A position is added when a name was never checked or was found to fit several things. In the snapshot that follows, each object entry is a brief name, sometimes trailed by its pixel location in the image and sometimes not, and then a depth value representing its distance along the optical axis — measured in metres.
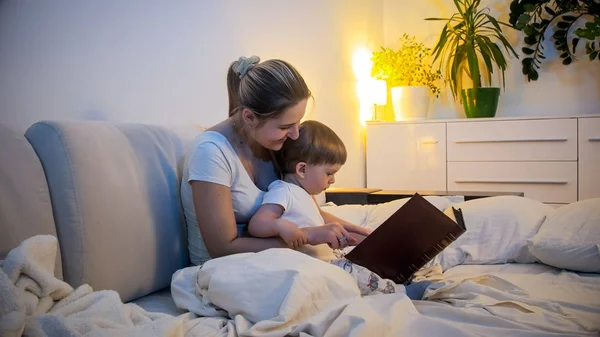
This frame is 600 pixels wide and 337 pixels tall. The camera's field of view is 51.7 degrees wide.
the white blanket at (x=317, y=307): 1.09
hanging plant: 3.90
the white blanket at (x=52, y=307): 0.90
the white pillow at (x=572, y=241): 1.77
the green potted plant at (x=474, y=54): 3.97
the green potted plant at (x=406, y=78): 4.08
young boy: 1.47
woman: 1.46
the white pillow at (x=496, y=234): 1.97
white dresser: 3.58
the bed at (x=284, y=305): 1.01
